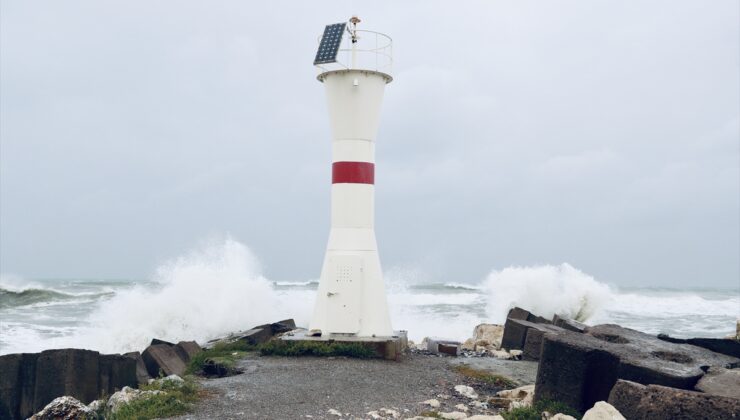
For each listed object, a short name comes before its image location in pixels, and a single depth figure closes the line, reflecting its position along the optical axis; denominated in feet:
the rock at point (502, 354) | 37.87
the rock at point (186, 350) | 36.25
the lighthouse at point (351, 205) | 35.50
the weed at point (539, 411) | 21.11
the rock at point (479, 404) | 24.45
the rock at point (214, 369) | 30.96
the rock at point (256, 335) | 39.19
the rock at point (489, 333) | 46.57
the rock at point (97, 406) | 24.22
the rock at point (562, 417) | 19.43
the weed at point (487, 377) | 29.27
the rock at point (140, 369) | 31.05
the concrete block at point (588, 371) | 21.54
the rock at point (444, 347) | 38.27
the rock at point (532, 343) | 36.22
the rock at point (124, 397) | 23.41
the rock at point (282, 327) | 44.09
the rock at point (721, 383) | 20.26
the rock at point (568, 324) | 40.55
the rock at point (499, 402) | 24.75
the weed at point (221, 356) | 31.73
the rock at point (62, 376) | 27.89
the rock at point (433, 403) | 24.16
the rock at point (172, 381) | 25.53
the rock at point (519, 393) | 24.94
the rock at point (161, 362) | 33.24
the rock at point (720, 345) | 30.04
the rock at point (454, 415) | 22.09
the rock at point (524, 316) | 48.98
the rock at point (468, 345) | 42.98
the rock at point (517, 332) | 39.04
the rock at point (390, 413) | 22.57
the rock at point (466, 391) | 26.45
